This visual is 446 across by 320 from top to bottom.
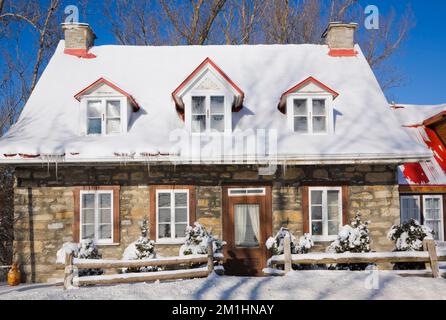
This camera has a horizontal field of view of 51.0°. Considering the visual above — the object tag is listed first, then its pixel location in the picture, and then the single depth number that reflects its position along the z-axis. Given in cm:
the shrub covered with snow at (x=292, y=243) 1107
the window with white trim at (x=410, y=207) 1480
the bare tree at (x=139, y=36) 2630
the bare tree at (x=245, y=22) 2567
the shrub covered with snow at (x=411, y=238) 1088
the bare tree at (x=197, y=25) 2408
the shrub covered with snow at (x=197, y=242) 1077
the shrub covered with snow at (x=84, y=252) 1069
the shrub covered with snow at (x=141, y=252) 1069
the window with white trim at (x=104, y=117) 1297
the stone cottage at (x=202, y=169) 1198
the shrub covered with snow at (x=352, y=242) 1084
